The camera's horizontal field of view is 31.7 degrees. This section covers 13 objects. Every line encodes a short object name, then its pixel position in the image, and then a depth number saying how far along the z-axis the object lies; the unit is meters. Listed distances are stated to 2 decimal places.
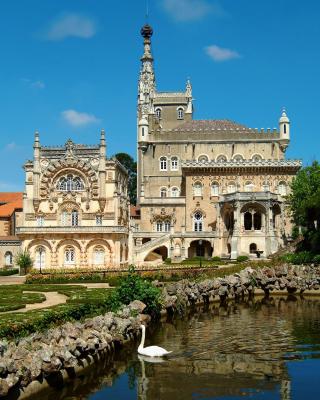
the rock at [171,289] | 29.52
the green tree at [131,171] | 105.75
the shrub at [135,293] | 24.94
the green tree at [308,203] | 52.00
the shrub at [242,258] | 56.80
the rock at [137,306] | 23.95
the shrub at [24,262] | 54.16
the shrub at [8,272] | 54.53
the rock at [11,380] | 13.87
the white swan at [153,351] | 19.08
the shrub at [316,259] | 45.37
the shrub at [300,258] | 47.47
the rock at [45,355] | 15.54
